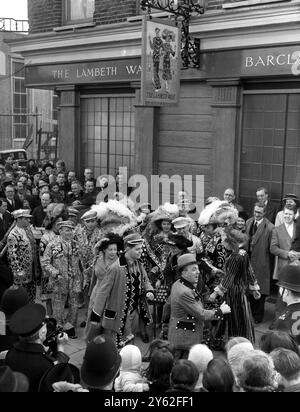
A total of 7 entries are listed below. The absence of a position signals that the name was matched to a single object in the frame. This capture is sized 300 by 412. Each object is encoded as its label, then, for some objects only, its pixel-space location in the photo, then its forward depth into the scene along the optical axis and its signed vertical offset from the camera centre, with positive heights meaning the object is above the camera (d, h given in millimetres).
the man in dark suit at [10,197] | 10031 -1304
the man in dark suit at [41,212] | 9398 -1464
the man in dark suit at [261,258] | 7735 -1814
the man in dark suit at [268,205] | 8555 -1262
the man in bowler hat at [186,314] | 5367 -1844
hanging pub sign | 9414 +1321
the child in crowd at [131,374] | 3602 -1744
